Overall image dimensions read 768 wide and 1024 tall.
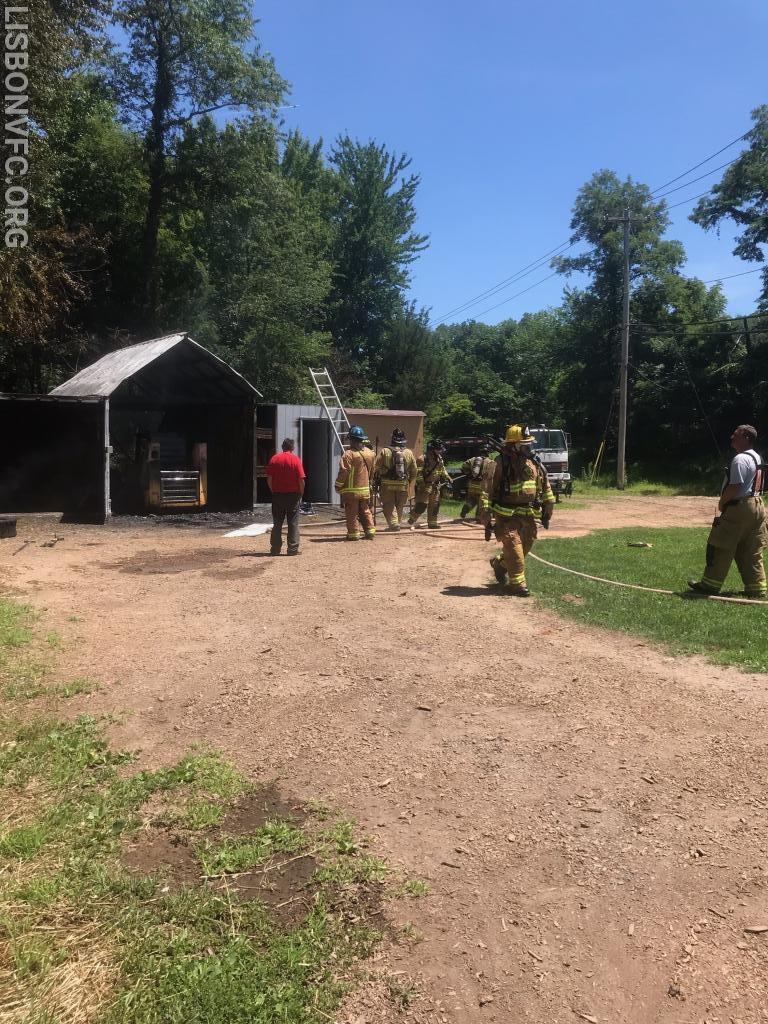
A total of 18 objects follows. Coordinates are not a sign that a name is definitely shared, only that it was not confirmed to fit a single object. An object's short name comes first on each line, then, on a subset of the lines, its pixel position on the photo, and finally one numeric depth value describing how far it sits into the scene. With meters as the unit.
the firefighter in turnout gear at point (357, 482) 13.03
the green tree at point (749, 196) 34.03
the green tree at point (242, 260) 25.58
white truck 25.08
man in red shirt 11.84
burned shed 17.03
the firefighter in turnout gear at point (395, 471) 14.52
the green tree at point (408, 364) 41.78
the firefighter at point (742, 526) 8.09
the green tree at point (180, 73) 24.11
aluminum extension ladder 19.92
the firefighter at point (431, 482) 14.88
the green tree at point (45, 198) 12.15
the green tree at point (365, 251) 41.81
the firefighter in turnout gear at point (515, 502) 8.73
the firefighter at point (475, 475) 15.35
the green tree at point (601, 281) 41.03
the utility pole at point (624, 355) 30.91
